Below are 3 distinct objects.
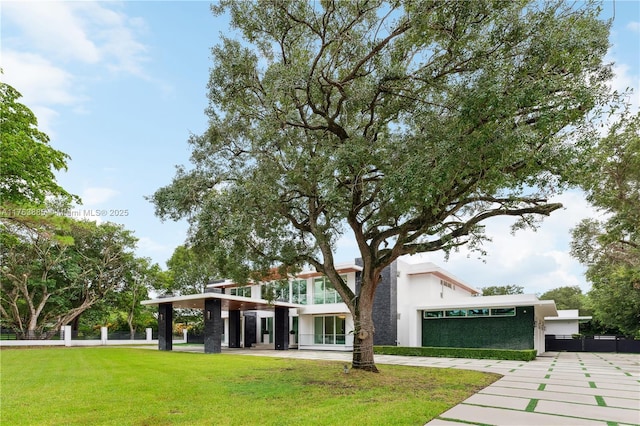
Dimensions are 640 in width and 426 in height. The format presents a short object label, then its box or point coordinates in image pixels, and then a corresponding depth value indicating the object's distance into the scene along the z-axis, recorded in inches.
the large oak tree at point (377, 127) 275.6
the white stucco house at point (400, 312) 799.1
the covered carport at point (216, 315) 816.6
